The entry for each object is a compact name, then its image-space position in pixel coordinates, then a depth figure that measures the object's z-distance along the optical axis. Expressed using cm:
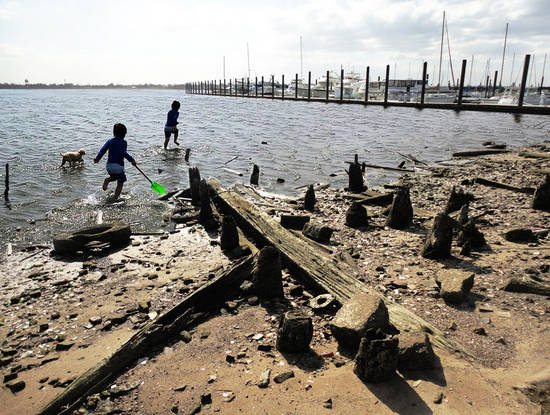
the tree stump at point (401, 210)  754
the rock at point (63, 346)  425
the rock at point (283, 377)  348
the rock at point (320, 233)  696
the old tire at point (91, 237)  674
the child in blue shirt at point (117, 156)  1029
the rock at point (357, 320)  380
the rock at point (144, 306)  496
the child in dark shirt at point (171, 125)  1928
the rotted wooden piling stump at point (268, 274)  491
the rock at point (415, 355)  344
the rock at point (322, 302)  462
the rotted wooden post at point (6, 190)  1050
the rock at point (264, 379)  344
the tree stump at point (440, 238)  586
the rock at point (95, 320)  472
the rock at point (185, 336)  424
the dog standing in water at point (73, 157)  1462
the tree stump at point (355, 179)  1106
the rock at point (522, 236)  631
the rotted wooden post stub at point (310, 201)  927
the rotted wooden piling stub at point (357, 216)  777
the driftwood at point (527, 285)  459
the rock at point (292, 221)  756
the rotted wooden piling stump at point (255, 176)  1228
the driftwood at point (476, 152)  1789
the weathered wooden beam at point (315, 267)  398
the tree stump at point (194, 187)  973
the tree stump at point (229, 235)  670
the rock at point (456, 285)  458
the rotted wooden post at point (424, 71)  4425
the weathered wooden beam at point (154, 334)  337
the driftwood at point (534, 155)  1582
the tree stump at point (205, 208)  823
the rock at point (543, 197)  786
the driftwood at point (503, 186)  967
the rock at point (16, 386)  366
